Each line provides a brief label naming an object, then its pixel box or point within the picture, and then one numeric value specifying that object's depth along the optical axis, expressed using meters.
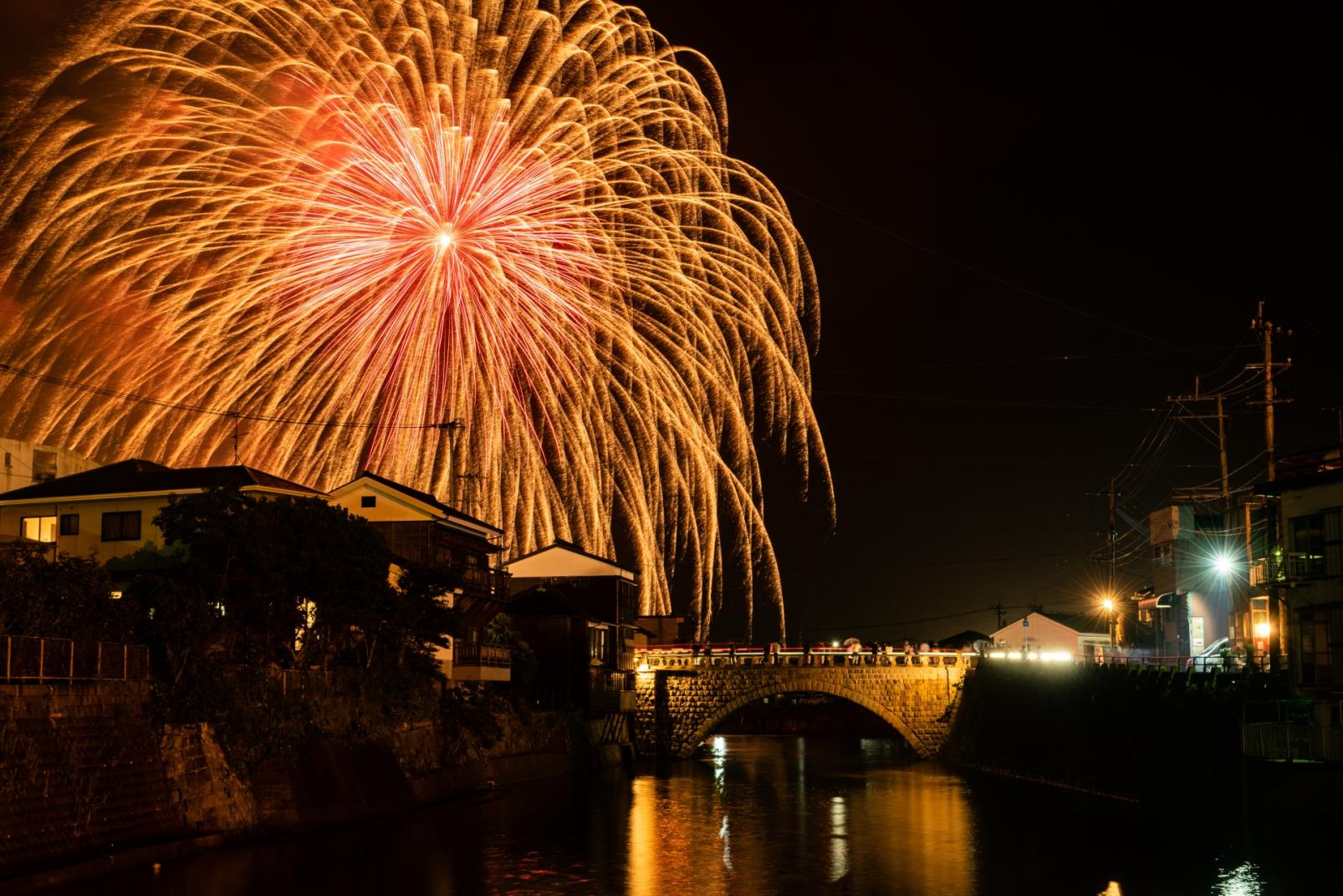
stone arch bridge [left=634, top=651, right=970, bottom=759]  82.06
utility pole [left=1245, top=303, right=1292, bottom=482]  47.53
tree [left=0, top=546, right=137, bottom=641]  32.47
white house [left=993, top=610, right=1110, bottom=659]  115.12
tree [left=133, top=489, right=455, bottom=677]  39.06
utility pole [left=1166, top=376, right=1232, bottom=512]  57.06
